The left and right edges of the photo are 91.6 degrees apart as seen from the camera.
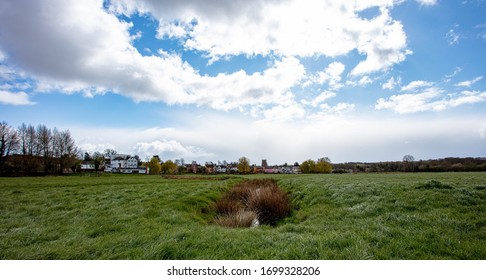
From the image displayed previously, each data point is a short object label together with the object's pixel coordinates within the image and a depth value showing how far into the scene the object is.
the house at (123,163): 131.50
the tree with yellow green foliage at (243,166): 110.50
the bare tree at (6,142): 55.27
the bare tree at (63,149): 74.69
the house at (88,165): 123.24
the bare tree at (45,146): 70.25
